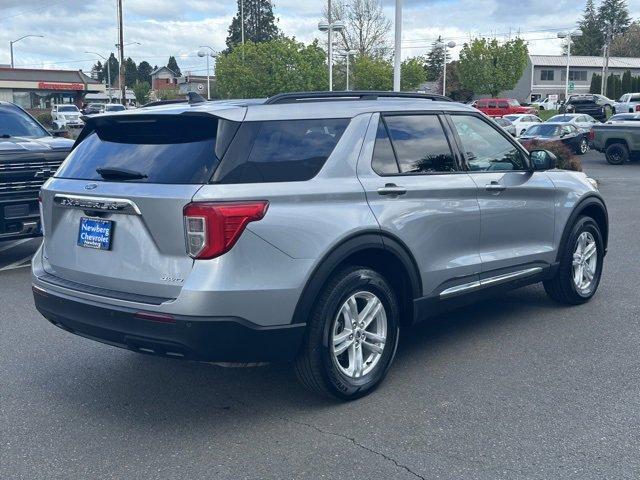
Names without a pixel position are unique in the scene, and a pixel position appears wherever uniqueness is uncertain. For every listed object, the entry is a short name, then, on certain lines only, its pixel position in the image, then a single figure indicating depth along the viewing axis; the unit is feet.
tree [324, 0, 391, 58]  210.38
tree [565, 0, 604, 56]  375.66
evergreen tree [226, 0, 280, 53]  324.39
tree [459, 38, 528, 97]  216.95
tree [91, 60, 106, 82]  480.07
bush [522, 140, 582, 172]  60.08
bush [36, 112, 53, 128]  192.94
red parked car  179.42
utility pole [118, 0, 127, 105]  140.77
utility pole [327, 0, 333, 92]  95.32
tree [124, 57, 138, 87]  445.78
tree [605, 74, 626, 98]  231.71
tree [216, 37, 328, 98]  136.36
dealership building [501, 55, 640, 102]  281.13
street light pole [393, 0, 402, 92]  59.52
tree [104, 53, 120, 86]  452.76
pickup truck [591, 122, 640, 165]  83.97
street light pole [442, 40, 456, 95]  161.26
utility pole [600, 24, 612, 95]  224.74
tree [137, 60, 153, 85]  473.10
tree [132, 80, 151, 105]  278.13
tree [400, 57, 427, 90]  206.90
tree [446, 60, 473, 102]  265.54
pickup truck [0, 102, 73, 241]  27.96
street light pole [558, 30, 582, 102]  134.75
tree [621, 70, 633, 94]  224.12
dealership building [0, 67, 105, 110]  243.60
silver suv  13.30
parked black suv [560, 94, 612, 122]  150.71
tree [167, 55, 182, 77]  491.18
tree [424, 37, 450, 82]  320.58
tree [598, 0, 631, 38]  390.62
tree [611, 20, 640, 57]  351.05
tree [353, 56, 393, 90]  178.70
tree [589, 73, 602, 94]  240.73
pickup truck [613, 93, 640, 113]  157.90
